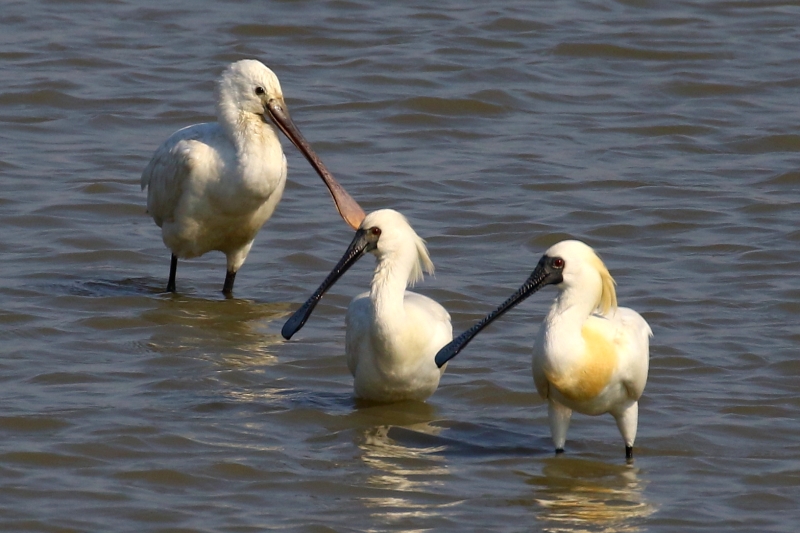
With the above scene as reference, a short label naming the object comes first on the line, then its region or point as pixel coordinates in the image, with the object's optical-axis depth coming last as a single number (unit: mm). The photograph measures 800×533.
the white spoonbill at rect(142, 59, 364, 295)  19891
